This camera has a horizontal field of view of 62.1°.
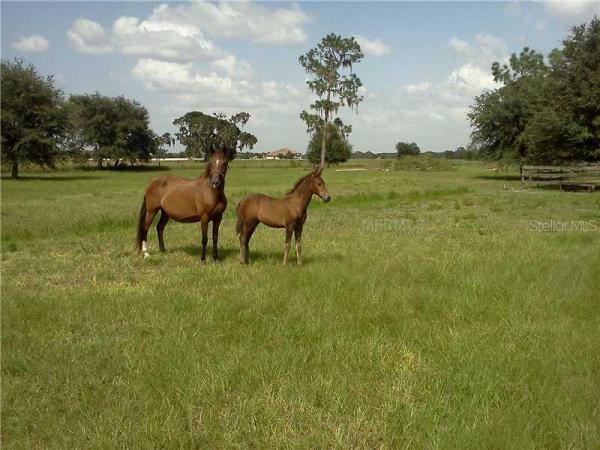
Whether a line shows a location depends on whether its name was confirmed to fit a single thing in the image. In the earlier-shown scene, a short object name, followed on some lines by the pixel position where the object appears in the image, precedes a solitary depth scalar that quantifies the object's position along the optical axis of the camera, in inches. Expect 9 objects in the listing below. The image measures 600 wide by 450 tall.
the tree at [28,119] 1854.1
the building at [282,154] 5730.3
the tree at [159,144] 3106.3
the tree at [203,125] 4040.4
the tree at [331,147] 2632.9
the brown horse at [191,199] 393.1
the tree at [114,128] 2842.0
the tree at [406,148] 4706.2
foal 376.8
